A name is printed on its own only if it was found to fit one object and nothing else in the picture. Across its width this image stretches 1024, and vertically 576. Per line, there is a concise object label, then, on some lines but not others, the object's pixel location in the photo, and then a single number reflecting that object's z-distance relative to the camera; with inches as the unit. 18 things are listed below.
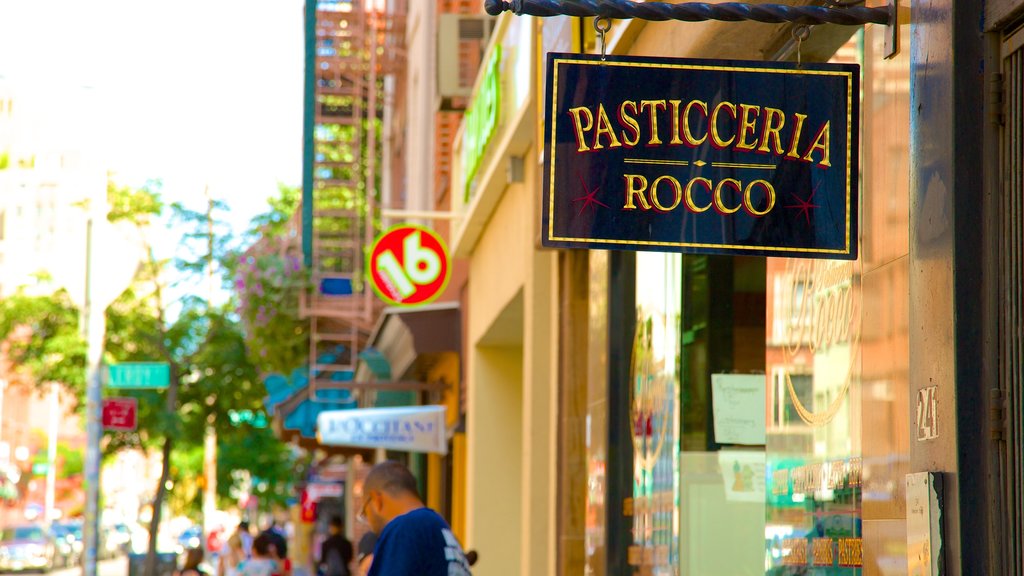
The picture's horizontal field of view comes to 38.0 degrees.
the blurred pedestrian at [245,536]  1140.4
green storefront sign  461.4
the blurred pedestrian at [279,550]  709.9
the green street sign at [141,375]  683.4
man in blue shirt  225.5
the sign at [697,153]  183.2
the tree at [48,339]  1175.0
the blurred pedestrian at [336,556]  770.2
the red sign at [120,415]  707.4
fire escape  861.8
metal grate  147.7
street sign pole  682.8
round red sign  644.1
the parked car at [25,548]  1826.8
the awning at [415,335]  665.6
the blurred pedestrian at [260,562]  632.4
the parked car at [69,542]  2237.9
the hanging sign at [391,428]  565.9
